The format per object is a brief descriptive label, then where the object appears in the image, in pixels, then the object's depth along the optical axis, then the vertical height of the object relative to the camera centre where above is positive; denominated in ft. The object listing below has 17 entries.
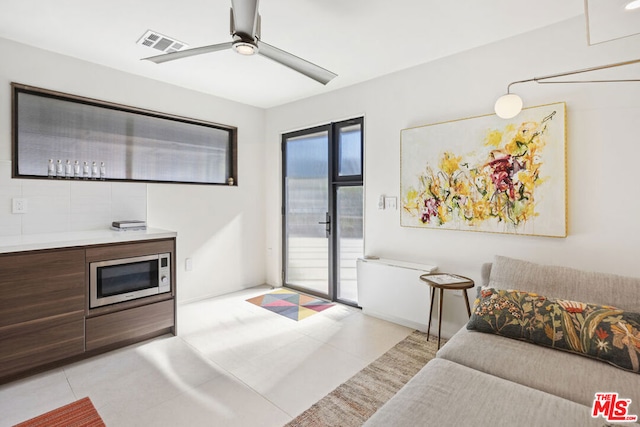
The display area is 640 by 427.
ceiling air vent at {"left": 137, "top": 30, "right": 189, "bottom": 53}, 8.29 +4.82
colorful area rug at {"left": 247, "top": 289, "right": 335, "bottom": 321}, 11.49 -3.65
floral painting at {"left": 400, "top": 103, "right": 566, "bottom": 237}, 7.68 +1.14
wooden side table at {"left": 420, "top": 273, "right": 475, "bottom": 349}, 8.04 -1.82
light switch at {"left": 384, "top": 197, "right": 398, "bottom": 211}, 10.77 +0.39
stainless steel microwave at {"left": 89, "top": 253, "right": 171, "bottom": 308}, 8.21 -1.88
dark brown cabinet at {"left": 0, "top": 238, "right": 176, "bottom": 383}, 6.94 -2.54
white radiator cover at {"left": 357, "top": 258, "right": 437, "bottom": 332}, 9.61 -2.56
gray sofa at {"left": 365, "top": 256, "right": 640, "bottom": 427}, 3.95 -2.56
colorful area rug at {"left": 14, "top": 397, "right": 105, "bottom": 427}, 5.81 -3.98
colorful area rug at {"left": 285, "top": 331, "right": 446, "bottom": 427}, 6.00 -3.93
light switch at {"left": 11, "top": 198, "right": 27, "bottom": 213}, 8.61 +0.22
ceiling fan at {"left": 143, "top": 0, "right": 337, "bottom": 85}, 5.43 +3.54
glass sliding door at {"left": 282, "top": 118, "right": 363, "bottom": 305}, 12.32 +0.20
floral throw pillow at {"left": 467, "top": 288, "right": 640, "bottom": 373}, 5.17 -2.05
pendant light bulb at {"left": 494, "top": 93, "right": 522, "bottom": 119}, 7.40 +2.63
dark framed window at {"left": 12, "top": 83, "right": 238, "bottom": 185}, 9.12 +2.52
